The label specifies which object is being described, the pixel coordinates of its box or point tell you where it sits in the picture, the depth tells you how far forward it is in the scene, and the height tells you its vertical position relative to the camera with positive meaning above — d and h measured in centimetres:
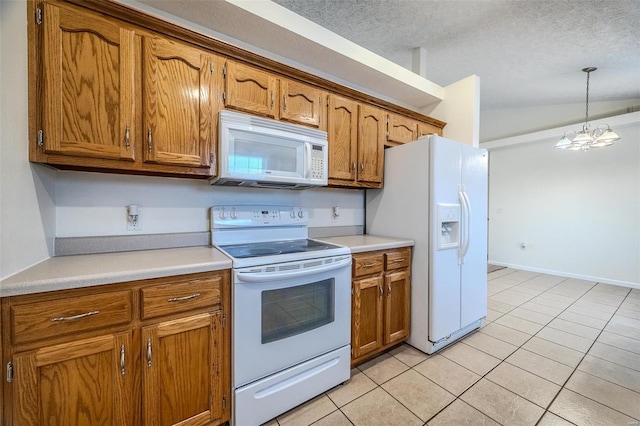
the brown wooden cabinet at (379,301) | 192 -75
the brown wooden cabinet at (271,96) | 170 +81
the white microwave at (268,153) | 163 +38
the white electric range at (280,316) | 139 -66
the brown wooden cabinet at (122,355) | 98 -65
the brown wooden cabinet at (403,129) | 255 +83
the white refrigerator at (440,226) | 215 -16
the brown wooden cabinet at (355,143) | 218 +59
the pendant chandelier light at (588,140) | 314 +88
